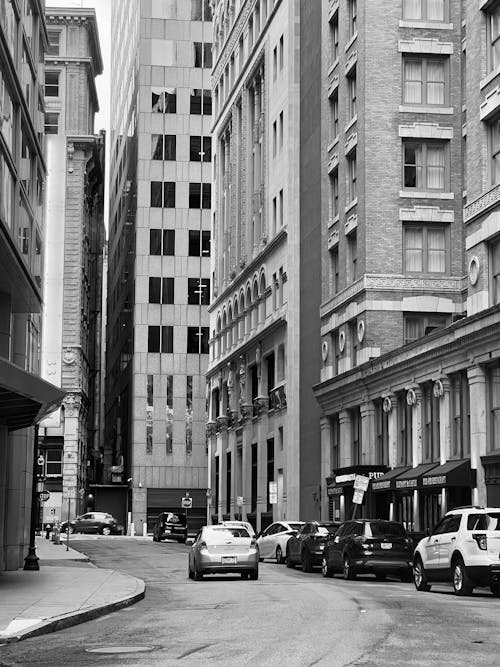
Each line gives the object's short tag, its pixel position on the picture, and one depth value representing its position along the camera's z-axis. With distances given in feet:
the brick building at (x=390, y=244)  156.25
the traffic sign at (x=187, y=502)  288.71
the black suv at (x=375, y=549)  104.47
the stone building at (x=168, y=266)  352.08
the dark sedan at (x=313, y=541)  121.70
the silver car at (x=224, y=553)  103.71
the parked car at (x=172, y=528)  236.22
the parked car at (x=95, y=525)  297.74
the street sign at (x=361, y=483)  131.44
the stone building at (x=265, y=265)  213.05
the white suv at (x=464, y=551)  81.05
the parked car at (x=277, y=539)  145.89
